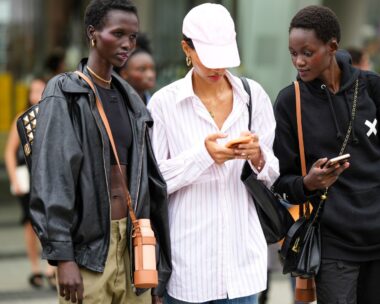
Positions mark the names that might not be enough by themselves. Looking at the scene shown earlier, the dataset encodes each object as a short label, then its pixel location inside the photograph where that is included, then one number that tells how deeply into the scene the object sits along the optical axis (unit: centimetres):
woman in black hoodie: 775
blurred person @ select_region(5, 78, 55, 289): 1445
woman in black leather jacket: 670
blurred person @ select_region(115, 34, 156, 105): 1083
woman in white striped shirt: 733
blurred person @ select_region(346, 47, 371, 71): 1321
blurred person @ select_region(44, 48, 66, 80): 1573
